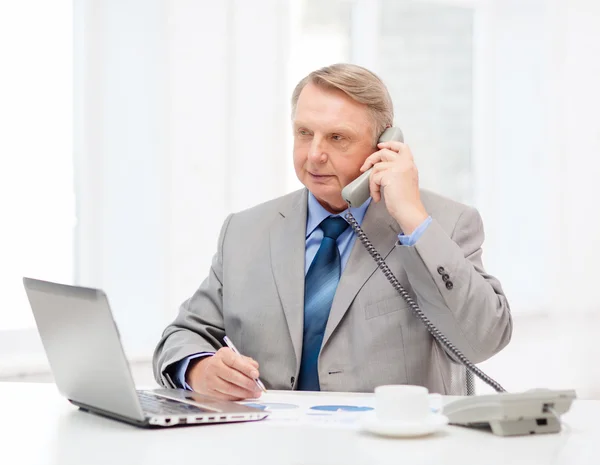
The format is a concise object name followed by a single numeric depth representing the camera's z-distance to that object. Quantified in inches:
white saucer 99.2
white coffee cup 99.9
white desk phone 100.0
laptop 101.5
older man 124.0
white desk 95.4
